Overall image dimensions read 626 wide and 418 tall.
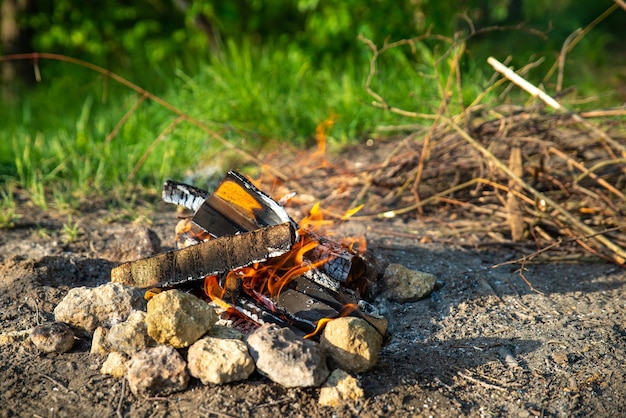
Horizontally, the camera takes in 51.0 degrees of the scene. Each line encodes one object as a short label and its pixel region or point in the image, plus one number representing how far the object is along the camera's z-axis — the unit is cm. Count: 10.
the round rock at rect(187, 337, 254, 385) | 222
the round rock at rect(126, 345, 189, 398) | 220
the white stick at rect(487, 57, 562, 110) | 327
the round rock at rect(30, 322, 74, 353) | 246
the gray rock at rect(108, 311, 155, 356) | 236
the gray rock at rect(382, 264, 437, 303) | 292
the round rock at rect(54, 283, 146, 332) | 258
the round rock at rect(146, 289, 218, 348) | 229
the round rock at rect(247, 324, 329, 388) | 221
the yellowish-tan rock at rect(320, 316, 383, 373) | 232
